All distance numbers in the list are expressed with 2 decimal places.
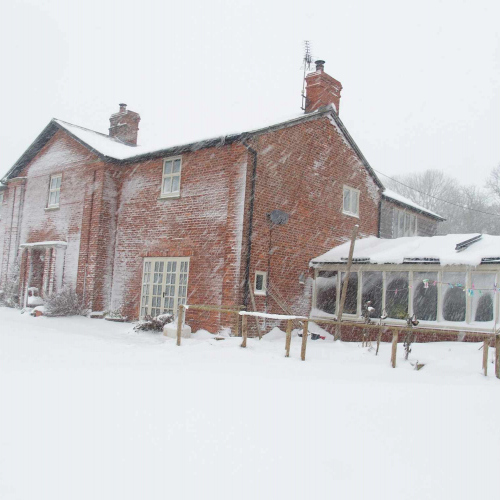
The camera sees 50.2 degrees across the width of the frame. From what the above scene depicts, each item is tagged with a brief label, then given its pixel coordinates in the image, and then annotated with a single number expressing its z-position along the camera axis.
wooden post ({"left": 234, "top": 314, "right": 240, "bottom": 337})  13.29
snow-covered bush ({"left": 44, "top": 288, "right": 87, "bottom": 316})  16.21
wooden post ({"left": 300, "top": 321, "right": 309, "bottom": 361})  9.90
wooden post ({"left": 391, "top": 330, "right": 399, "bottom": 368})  9.62
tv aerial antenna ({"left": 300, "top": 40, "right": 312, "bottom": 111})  18.53
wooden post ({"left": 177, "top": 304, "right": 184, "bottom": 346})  11.55
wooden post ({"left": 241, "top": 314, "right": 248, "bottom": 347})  10.73
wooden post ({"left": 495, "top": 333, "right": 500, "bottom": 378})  8.95
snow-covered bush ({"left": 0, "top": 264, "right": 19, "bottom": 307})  19.05
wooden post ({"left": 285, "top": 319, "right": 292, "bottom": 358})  9.99
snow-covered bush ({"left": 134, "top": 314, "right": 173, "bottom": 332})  13.78
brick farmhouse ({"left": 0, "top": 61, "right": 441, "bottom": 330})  14.14
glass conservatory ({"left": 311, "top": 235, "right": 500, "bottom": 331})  13.02
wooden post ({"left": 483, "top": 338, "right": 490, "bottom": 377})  9.02
